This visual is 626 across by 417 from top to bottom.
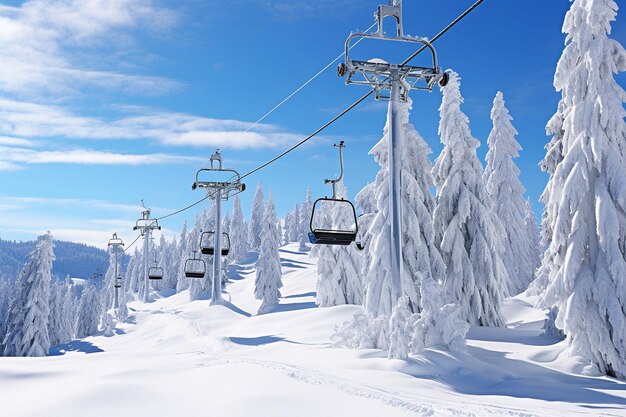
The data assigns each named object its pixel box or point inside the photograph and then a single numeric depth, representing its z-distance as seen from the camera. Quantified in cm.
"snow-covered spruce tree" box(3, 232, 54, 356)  5053
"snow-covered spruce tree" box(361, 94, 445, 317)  2453
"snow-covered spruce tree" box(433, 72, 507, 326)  2888
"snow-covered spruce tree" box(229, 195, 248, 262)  11531
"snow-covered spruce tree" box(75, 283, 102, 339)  7438
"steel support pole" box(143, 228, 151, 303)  5959
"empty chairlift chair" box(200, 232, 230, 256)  3052
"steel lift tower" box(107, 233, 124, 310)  6260
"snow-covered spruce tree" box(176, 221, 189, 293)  10616
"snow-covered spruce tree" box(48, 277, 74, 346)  6774
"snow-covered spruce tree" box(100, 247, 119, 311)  12629
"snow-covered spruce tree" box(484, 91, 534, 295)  4659
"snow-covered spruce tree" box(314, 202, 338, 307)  4456
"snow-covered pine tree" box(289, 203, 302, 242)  14388
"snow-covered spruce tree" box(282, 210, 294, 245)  14491
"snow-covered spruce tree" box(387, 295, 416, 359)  1562
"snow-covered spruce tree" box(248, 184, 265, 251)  12506
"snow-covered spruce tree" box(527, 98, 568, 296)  1916
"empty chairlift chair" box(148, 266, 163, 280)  4423
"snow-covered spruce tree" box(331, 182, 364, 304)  4481
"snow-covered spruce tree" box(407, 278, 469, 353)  1672
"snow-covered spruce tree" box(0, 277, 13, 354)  5844
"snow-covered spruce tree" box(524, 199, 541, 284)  6025
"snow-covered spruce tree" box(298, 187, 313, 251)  12838
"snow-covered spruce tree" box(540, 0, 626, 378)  1716
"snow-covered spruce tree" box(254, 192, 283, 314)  5419
